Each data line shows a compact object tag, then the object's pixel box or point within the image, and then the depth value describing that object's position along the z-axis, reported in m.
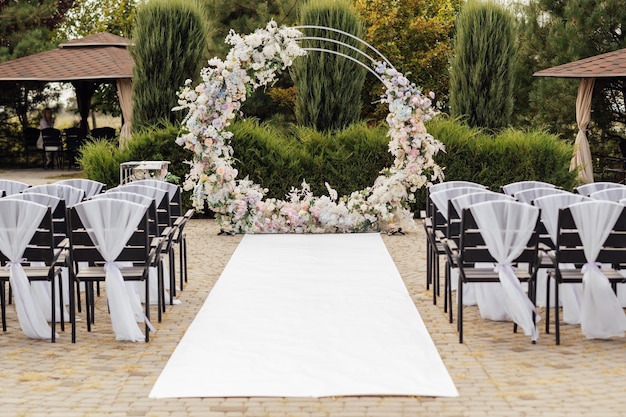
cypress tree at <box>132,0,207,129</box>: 17.59
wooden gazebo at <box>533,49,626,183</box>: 20.00
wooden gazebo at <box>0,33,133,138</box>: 23.14
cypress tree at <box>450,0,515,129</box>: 18.39
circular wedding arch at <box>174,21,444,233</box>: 13.99
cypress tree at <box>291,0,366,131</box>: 18.47
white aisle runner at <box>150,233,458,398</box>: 6.50
